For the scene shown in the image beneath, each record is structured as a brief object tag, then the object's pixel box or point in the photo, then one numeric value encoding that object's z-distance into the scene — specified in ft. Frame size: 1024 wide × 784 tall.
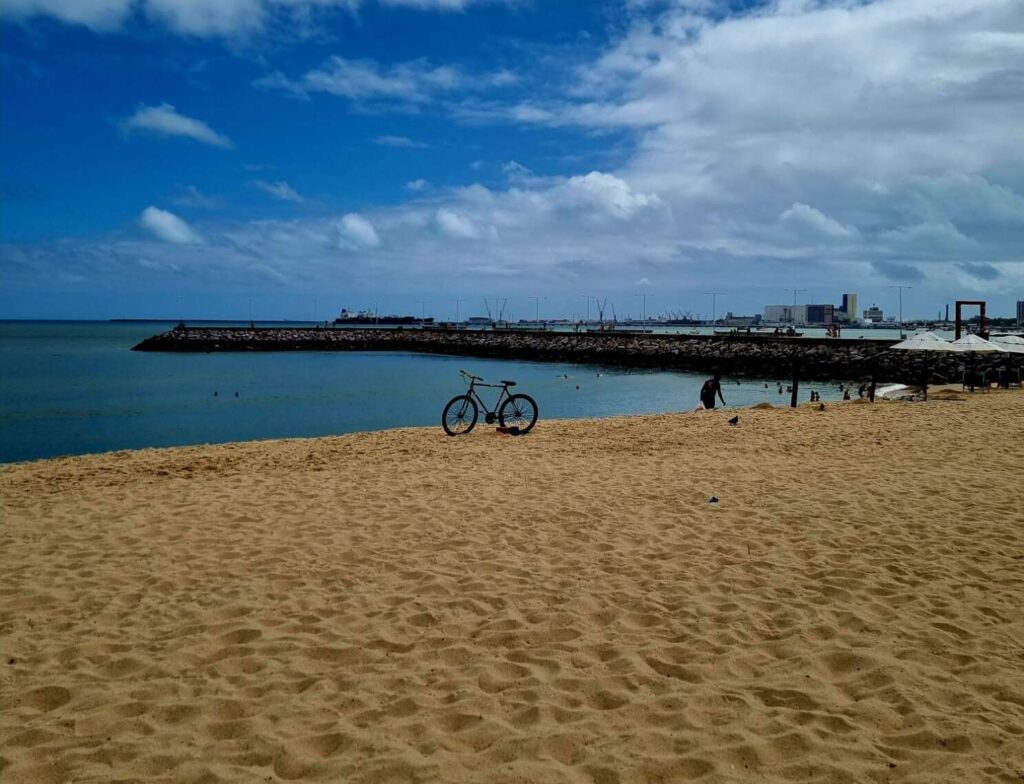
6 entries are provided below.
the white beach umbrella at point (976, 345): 71.26
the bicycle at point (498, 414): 46.47
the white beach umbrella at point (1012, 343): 77.93
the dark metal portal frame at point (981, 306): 99.87
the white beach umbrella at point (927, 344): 72.33
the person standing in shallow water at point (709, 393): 66.80
